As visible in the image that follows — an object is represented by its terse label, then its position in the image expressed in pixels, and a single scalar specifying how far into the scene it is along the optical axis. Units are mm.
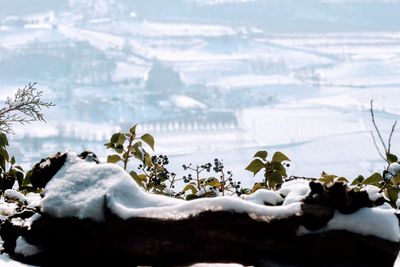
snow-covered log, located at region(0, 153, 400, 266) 4108
